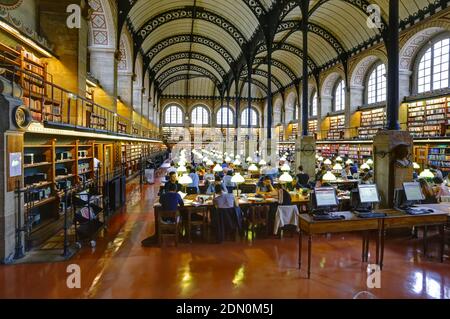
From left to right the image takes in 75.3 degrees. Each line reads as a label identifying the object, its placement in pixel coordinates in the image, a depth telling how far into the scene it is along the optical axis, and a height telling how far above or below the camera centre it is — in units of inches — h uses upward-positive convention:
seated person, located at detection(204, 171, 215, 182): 372.8 -30.3
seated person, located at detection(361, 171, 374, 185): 302.8 -26.0
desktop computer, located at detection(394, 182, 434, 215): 190.4 -28.3
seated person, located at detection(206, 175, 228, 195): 293.6 -35.9
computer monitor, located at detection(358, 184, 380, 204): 179.2 -24.3
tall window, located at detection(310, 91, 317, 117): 1005.2 +171.1
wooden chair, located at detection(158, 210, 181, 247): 204.8 -49.9
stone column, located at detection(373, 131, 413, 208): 220.8 -8.6
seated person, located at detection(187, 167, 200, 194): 312.9 -31.5
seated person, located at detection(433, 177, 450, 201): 266.2 -33.2
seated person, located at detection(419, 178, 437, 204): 227.1 -30.6
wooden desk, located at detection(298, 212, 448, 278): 159.3 -39.6
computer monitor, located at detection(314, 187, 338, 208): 167.9 -24.8
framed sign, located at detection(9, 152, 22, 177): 166.4 -6.3
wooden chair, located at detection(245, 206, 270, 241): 227.6 -48.7
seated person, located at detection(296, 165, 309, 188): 366.9 -29.9
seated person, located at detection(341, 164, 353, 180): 407.8 -27.0
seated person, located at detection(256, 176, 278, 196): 275.5 -34.1
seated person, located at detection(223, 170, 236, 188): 326.6 -30.2
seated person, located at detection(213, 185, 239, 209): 213.2 -33.4
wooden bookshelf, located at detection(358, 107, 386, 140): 646.8 +77.4
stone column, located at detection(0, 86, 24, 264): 159.5 -21.2
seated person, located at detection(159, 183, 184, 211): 206.5 -33.4
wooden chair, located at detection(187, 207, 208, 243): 218.4 -50.8
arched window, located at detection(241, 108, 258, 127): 1471.5 +184.9
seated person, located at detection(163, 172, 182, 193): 265.6 -25.6
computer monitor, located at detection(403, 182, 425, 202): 190.9 -24.6
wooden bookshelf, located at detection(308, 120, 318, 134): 964.6 +96.4
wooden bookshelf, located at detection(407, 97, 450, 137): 482.0 +68.5
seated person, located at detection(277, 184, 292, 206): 215.9 -32.6
